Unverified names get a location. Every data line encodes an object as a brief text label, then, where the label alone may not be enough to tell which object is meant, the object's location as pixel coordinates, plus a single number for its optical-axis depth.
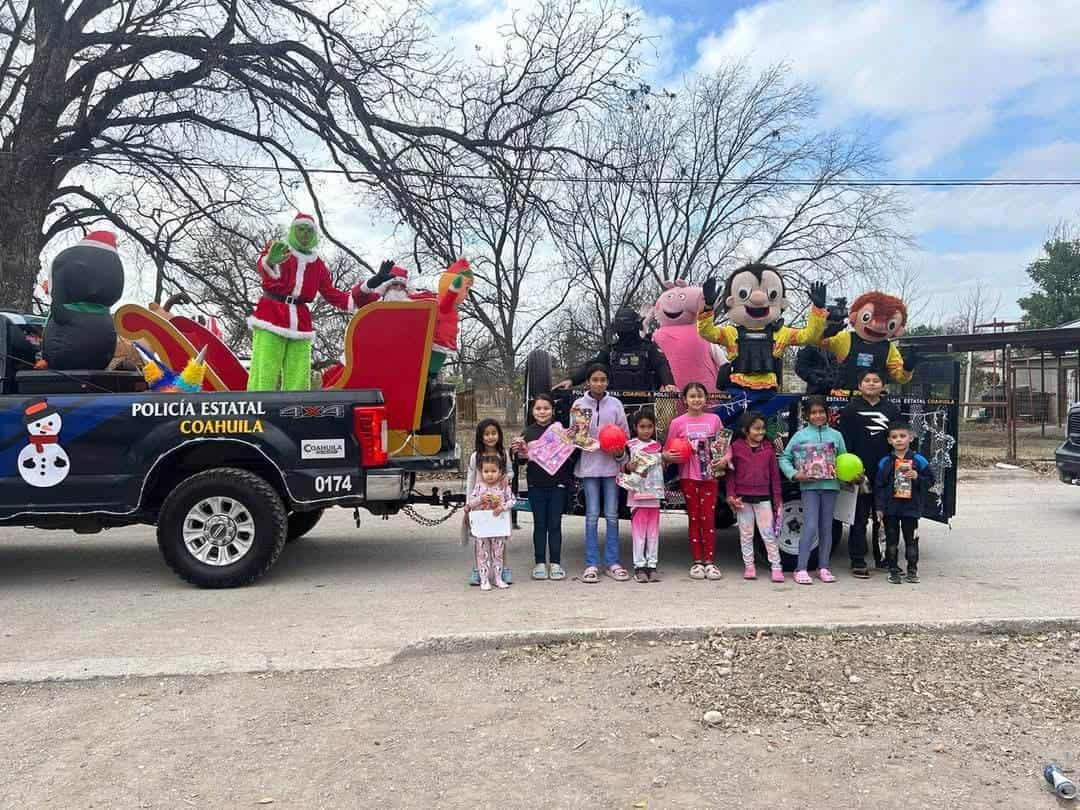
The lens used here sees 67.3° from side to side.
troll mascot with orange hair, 6.97
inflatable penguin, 6.10
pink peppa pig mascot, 7.73
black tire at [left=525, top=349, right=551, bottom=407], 7.55
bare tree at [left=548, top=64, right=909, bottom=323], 23.30
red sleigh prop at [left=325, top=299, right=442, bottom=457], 6.32
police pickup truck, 5.73
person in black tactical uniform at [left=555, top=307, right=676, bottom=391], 7.18
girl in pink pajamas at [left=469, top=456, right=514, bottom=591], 5.86
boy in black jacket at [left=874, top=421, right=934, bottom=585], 5.92
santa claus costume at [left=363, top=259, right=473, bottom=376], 7.57
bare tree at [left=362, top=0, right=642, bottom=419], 10.98
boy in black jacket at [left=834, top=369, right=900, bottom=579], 6.19
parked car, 9.35
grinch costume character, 7.07
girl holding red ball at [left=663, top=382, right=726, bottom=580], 6.08
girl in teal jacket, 5.95
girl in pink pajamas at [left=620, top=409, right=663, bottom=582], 6.04
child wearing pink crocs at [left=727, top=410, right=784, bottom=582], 6.04
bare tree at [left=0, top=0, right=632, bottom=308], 11.76
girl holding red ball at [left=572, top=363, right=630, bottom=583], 6.14
